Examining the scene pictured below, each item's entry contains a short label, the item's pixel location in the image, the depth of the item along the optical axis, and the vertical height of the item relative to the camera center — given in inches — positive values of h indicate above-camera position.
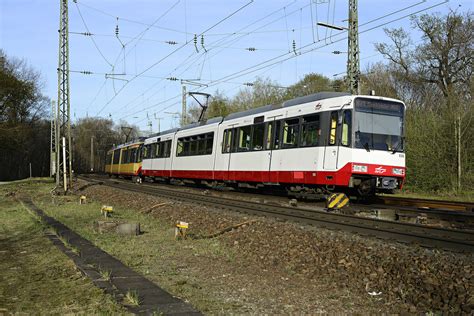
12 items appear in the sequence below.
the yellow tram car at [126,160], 1482.9 +20.4
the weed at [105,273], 244.2 -56.2
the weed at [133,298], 199.1 -55.5
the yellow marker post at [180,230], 388.5 -50.8
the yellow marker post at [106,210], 534.9 -49.6
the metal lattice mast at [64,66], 994.7 +202.9
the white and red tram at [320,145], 555.5 +35.1
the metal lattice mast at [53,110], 1785.7 +198.2
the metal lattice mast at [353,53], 836.0 +214.0
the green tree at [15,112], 1940.2 +224.8
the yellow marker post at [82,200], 735.2 -54.2
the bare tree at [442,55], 1397.6 +364.0
